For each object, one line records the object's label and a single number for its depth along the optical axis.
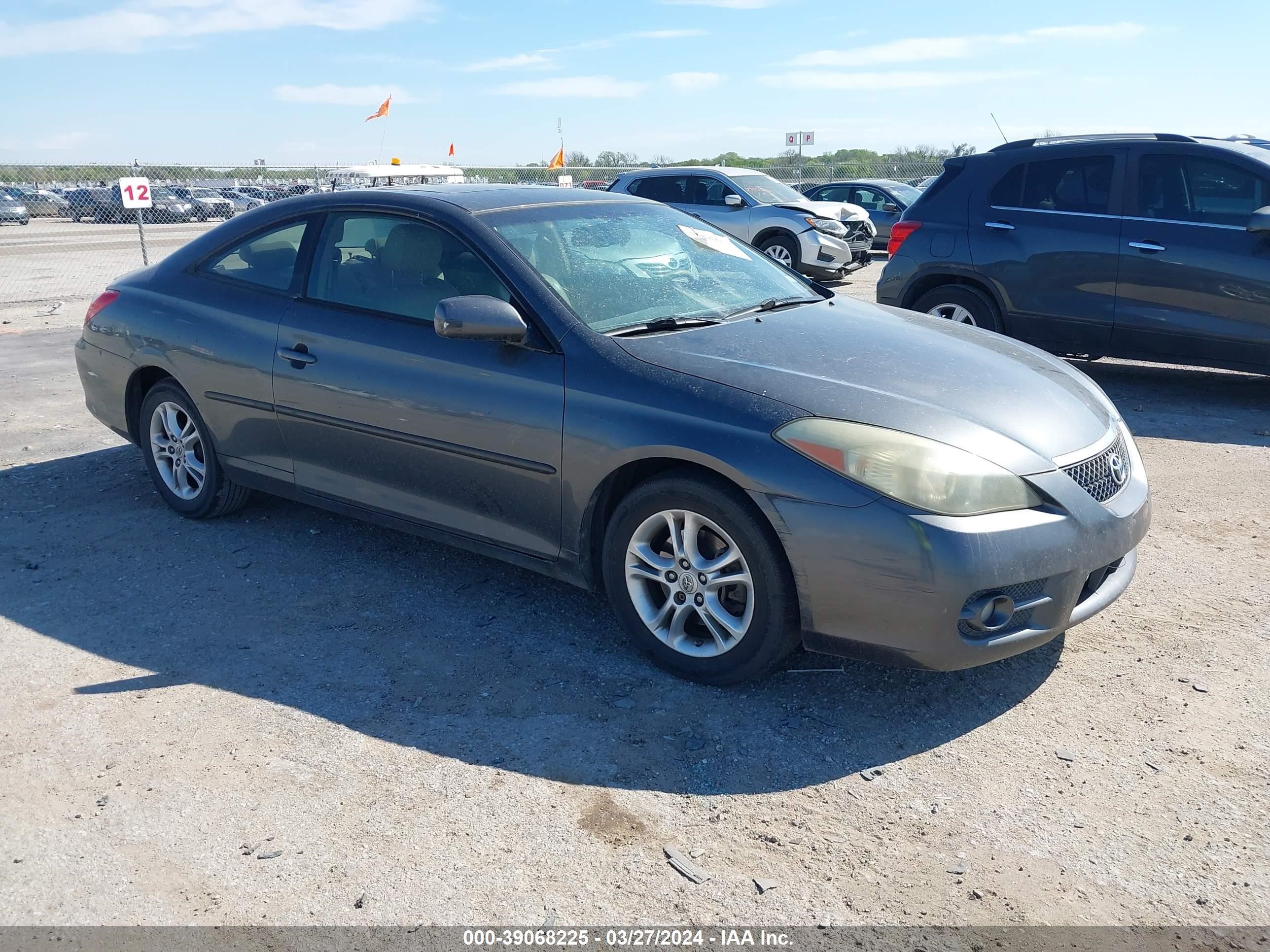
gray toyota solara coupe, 3.30
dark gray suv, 7.26
